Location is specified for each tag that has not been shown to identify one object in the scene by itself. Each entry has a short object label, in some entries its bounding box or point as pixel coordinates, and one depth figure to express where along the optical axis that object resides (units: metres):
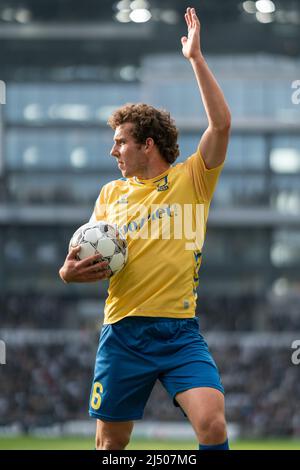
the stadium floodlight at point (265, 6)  35.31
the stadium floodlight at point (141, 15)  36.47
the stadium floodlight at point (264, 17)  36.69
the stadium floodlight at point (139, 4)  35.90
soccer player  5.63
